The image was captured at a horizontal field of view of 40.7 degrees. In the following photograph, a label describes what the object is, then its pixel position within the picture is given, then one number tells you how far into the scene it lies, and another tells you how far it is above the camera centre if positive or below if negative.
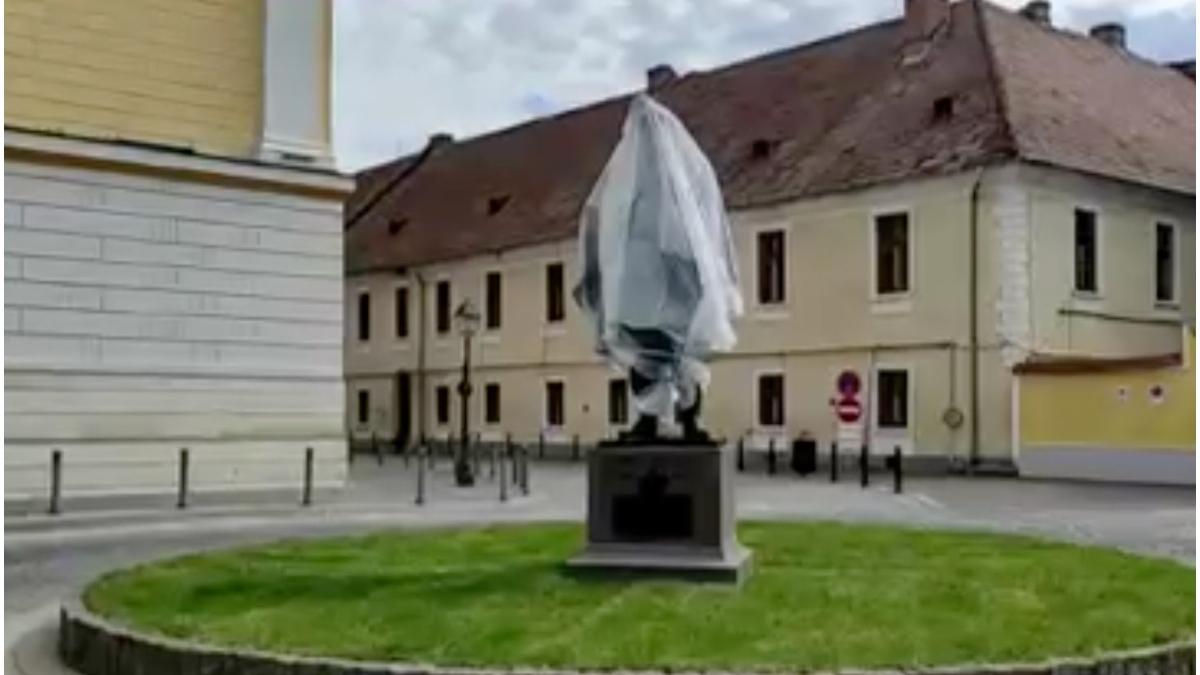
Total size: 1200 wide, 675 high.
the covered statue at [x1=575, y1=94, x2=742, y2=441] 10.38 +0.73
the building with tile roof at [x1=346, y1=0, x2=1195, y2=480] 32.34 +3.59
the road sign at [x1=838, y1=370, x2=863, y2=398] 29.95 +0.22
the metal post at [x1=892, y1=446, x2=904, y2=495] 26.75 -1.28
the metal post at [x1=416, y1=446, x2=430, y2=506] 21.74 -1.29
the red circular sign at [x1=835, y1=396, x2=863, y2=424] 29.65 -0.23
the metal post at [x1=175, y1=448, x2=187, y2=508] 19.33 -1.09
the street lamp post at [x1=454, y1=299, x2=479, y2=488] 26.58 +0.03
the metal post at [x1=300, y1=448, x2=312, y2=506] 20.25 -1.13
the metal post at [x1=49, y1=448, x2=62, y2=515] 18.20 -1.01
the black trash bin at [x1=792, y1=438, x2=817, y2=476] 33.22 -1.25
